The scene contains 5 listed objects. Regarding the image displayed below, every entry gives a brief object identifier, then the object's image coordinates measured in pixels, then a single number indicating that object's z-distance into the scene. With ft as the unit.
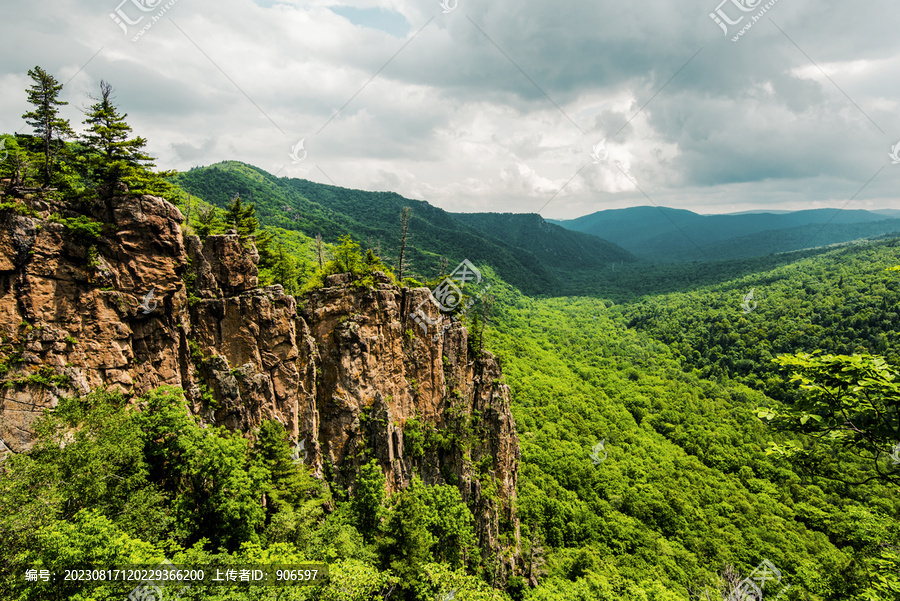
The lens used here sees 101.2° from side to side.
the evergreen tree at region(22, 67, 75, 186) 65.31
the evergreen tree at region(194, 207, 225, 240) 89.97
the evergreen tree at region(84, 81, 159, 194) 69.82
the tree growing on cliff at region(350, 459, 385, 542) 93.30
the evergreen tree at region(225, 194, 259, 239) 94.45
